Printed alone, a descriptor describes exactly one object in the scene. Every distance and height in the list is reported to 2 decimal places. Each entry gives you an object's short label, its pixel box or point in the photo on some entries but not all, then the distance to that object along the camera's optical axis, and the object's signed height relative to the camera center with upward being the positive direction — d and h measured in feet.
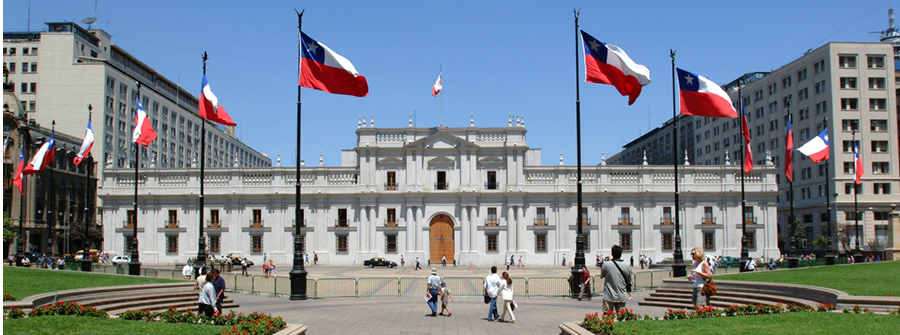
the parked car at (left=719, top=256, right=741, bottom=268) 188.83 -12.72
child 68.70 -8.06
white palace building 215.92 +1.61
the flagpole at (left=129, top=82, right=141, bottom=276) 116.06 -8.98
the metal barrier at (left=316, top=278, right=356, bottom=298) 94.89 -10.11
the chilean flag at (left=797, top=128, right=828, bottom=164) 127.13 +11.39
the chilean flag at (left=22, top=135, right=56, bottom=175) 129.39 +9.63
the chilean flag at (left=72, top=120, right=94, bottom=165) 126.62 +12.14
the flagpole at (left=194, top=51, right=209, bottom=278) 107.04 -6.36
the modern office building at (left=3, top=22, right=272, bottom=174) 270.46 +49.19
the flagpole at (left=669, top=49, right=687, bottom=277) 102.53 -6.93
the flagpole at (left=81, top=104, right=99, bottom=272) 123.44 -9.05
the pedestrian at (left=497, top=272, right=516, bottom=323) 62.49 -7.09
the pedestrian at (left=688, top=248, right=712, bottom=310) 48.29 -4.20
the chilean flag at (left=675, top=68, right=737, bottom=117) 87.97 +13.89
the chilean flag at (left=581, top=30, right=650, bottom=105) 81.20 +16.22
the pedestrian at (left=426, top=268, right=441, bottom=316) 67.97 -7.15
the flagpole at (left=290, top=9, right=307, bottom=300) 86.48 -7.40
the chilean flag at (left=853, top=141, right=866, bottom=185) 147.13 +9.27
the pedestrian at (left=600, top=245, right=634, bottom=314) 46.34 -4.42
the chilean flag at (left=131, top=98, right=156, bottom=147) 112.47 +12.85
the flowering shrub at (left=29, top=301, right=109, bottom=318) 48.16 -6.59
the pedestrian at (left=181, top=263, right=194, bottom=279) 114.74 -9.48
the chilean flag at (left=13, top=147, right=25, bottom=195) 137.49 +6.82
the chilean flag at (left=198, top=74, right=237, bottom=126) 96.58 +13.97
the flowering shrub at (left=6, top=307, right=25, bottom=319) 45.73 -6.47
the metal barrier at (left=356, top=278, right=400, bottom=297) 96.27 -10.15
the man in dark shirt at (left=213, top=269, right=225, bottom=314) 56.59 -6.00
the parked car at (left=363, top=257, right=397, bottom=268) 206.90 -14.31
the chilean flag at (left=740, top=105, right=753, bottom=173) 126.20 +11.05
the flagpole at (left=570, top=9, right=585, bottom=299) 85.97 -3.96
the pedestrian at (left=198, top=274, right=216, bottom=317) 54.03 -6.49
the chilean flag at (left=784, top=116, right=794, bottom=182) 129.40 +10.17
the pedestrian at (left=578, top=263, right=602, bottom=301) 80.98 -7.95
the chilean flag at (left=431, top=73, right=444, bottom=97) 210.79 +36.42
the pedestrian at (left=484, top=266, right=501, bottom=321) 64.08 -6.67
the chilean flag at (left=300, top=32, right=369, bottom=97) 80.38 +15.95
